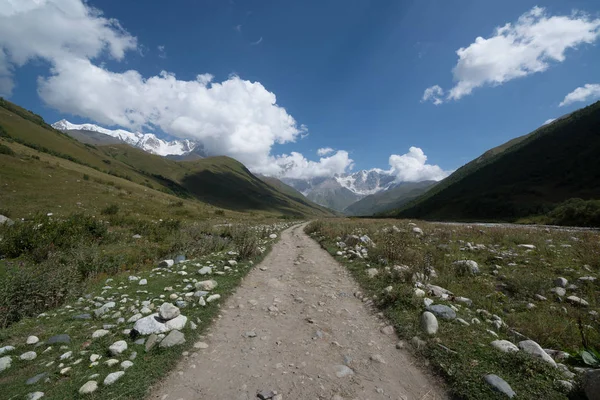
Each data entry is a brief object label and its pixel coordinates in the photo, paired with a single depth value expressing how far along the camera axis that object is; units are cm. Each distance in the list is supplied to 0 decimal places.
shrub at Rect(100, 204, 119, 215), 2378
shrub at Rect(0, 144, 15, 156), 3464
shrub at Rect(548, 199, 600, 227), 3509
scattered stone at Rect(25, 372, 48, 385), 402
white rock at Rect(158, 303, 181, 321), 602
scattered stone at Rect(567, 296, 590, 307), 745
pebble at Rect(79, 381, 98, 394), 382
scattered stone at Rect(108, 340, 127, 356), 480
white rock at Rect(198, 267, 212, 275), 981
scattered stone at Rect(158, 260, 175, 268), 1086
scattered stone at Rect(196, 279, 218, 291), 820
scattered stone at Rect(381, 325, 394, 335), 641
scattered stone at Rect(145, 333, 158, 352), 511
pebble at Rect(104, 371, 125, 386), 406
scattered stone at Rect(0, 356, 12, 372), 443
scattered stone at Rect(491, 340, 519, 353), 510
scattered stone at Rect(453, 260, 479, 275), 1060
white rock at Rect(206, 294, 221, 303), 745
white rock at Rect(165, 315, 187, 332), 579
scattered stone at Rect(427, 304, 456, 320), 649
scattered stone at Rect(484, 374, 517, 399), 411
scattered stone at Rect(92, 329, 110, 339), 534
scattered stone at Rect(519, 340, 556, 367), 476
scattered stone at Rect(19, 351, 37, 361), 468
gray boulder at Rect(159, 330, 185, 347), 525
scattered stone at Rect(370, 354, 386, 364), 529
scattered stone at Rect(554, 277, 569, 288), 872
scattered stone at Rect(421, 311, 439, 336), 595
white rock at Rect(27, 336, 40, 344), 514
